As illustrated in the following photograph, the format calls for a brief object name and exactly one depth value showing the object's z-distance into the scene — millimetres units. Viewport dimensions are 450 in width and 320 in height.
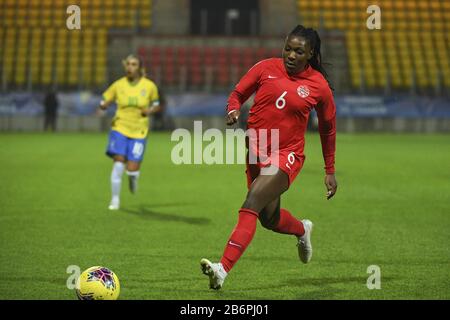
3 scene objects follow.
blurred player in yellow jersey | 28484
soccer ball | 14078
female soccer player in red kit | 15273
